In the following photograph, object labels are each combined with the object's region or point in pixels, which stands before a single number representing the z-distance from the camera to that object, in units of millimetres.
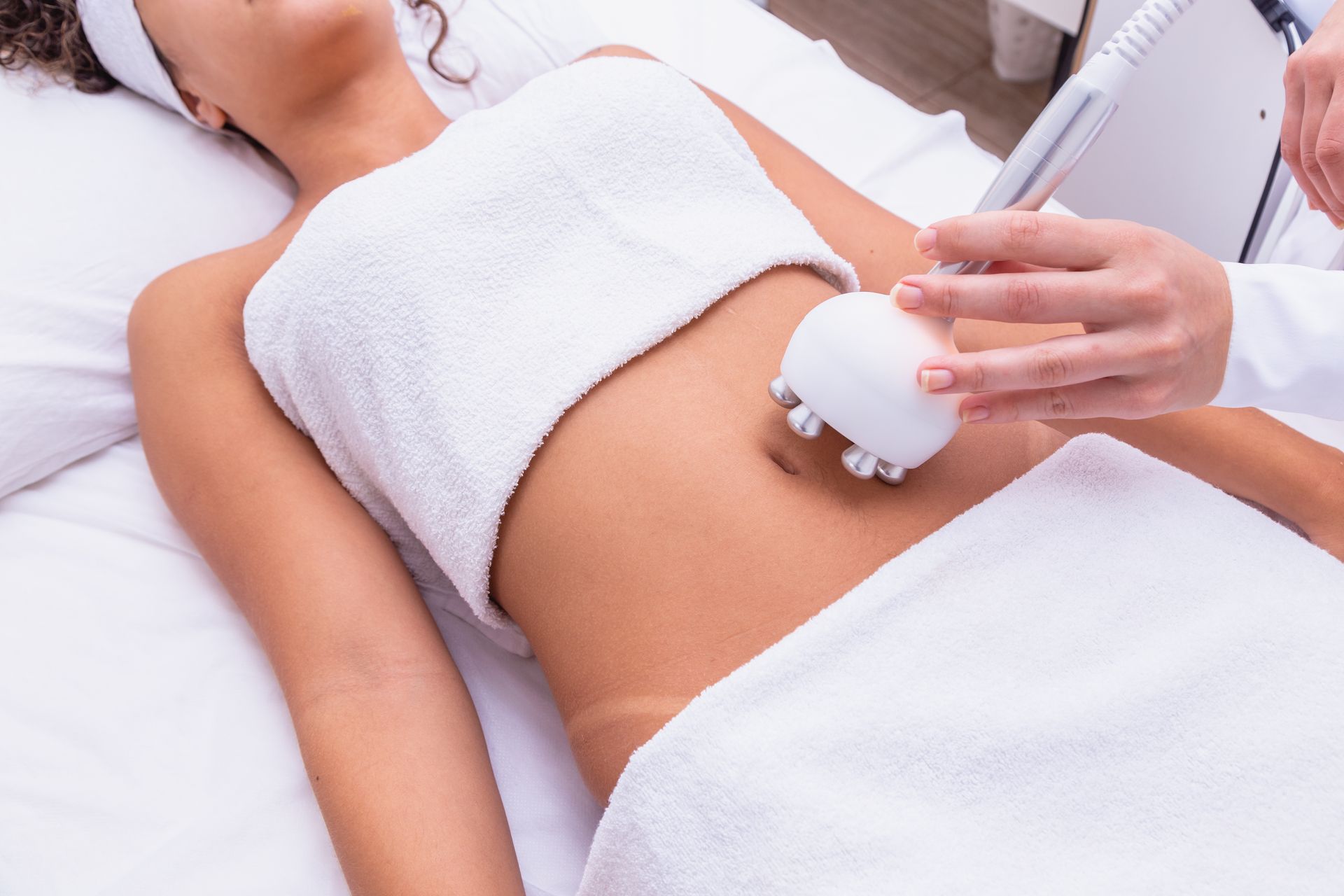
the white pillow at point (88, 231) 1127
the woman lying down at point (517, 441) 831
